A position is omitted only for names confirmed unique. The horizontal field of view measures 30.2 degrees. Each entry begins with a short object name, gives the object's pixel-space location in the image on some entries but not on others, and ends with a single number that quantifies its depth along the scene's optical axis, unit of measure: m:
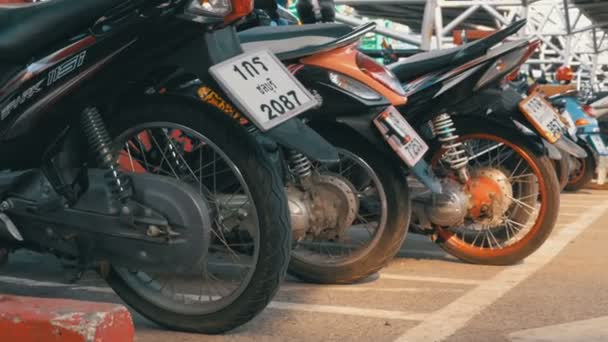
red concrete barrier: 2.94
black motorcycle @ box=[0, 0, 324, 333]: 3.73
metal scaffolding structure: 24.48
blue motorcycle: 11.67
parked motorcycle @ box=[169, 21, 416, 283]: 4.96
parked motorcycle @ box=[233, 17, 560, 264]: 5.70
